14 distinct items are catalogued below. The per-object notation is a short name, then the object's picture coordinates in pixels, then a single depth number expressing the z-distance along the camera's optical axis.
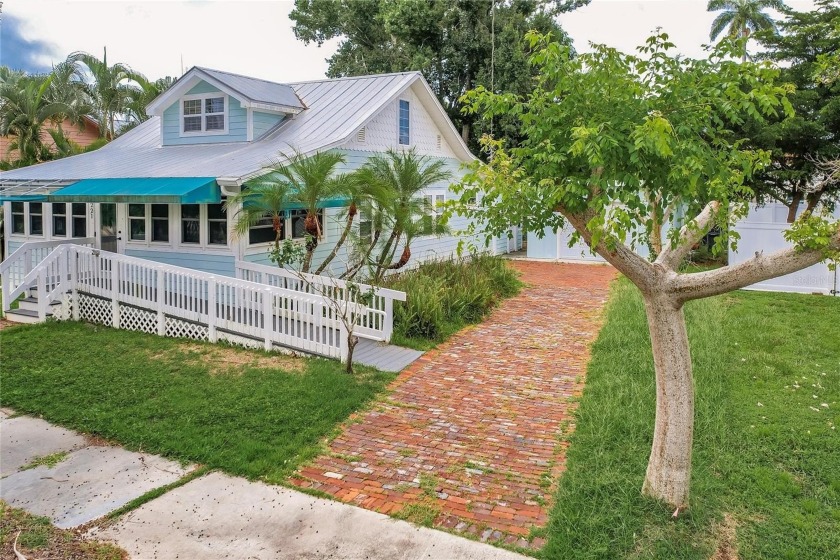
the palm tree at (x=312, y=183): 11.16
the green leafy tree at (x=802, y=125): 18.94
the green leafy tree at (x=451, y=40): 28.67
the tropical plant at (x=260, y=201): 11.27
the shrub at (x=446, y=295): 11.70
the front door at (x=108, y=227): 14.73
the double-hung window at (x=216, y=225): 12.98
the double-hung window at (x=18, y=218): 16.41
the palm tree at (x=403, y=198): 12.26
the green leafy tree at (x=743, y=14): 34.53
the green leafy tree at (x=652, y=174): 4.67
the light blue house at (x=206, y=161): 12.73
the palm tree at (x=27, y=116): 21.41
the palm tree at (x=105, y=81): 25.09
